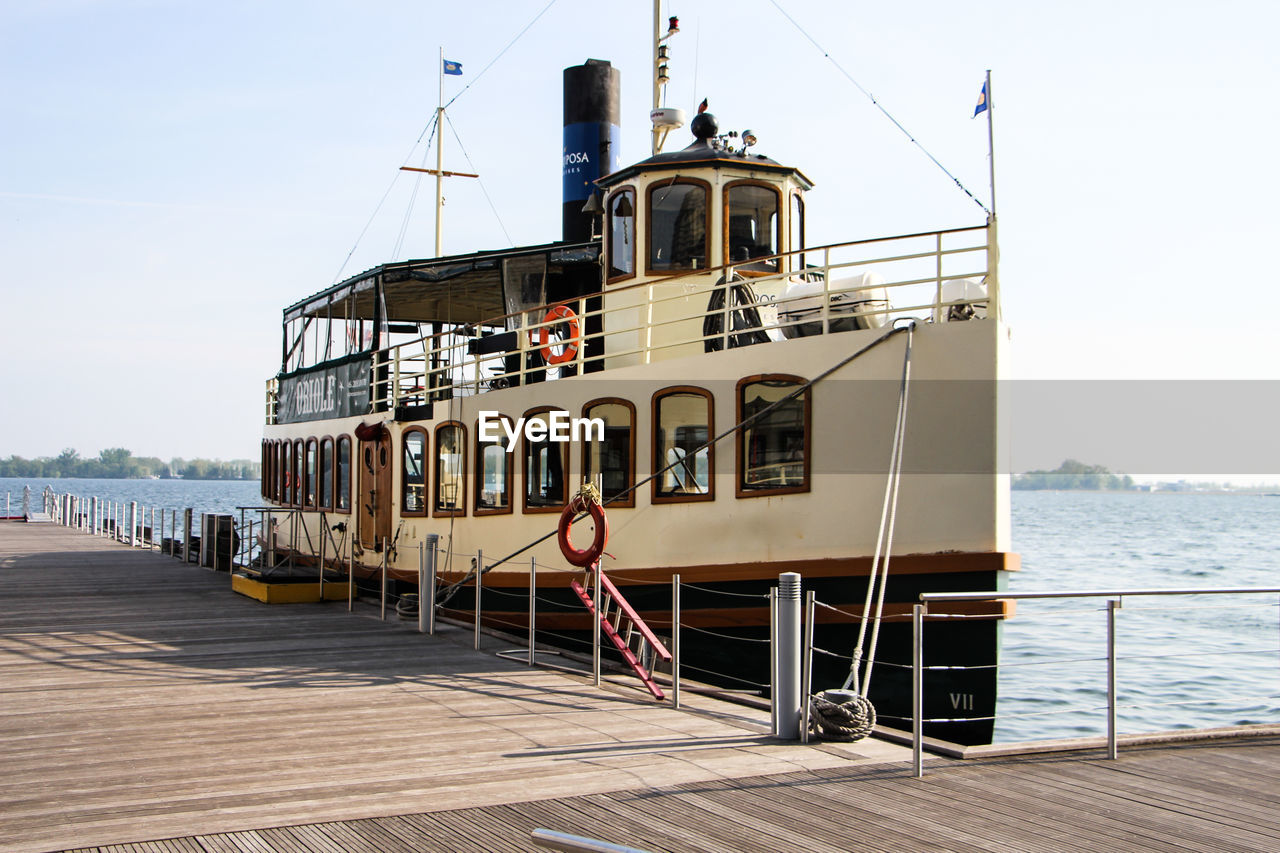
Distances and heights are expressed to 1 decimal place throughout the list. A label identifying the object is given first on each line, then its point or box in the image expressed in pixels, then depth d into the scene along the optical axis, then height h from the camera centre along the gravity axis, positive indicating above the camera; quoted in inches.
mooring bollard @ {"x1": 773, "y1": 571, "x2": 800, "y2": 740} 288.0 -49.9
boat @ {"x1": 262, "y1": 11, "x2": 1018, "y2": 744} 368.2 +19.9
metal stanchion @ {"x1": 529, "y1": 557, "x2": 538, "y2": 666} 395.2 -52.1
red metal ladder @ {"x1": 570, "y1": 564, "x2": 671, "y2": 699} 353.4 -52.2
